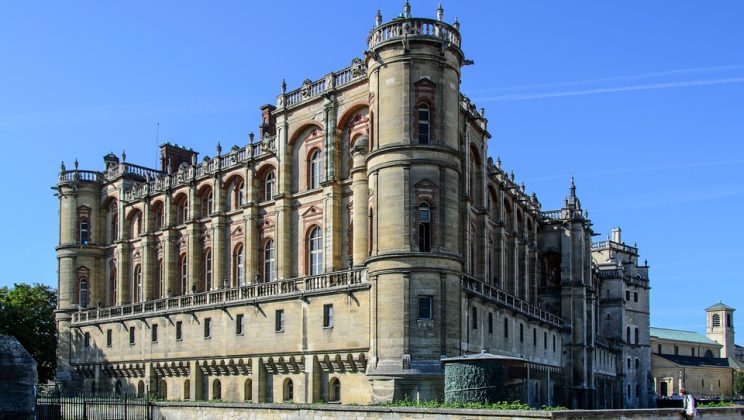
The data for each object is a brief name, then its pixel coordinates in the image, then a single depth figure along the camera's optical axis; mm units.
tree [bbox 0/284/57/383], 78562
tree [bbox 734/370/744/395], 144512
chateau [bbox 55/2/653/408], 44969
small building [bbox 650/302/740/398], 132250
